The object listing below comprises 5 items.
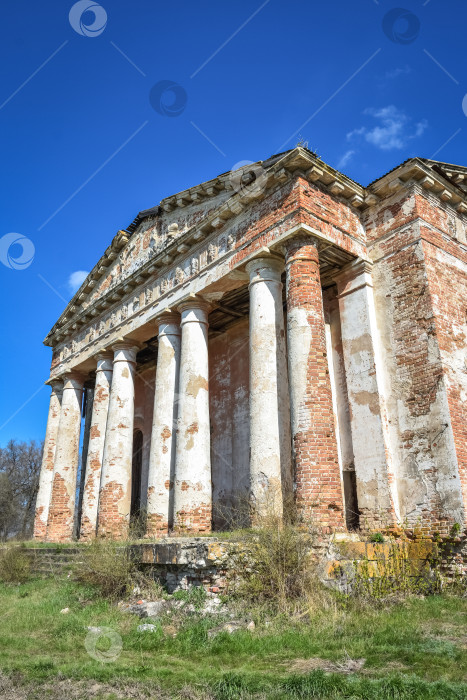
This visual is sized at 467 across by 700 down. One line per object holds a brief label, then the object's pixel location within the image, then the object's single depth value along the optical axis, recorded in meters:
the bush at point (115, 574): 8.54
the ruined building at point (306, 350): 9.23
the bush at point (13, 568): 10.90
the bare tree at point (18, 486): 39.03
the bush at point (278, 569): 6.80
